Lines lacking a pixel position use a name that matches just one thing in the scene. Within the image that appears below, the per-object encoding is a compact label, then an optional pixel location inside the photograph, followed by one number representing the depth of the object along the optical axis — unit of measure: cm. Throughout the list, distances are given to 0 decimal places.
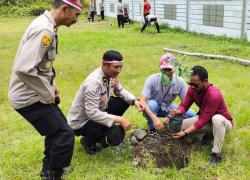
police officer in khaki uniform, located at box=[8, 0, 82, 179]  292
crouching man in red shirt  396
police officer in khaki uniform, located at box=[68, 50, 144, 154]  388
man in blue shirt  457
